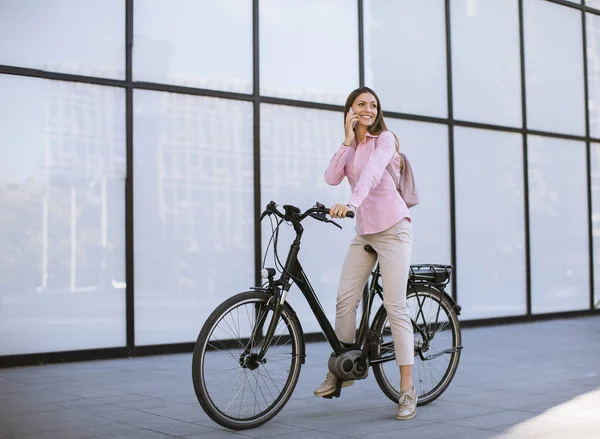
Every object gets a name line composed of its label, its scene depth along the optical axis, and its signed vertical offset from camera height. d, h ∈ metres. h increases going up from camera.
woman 4.66 +0.00
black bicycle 4.13 -0.59
